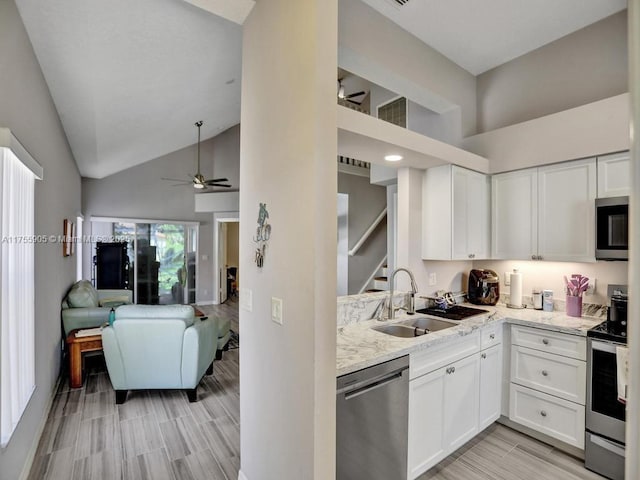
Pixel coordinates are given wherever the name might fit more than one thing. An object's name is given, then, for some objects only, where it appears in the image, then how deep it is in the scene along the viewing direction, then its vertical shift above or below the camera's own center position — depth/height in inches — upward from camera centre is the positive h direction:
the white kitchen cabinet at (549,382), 93.5 -44.4
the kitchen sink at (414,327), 99.7 -28.2
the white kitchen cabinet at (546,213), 104.1 +9.4
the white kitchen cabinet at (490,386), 101.0 -47.8
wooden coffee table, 136.4 -48.7
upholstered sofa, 154.7 -35.3
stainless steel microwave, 93.5 +3.2
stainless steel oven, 84.4 -47.5
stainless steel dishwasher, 65.0 -39.9
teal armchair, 119.6 -41.6
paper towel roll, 123.1 -20.1
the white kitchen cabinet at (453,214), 115.4 +9.6
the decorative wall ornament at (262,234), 70.2 +1.1
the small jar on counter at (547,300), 116.7 -22.4
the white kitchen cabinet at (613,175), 97.7 +20.1
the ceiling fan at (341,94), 165.2 +76.9
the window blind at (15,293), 66.8 -13.1
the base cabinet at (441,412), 80.0 -47.1
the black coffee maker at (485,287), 126.0 -19.1
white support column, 55.5 -0.2
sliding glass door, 298.5 -19.6
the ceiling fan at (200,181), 230.4 +44.8
